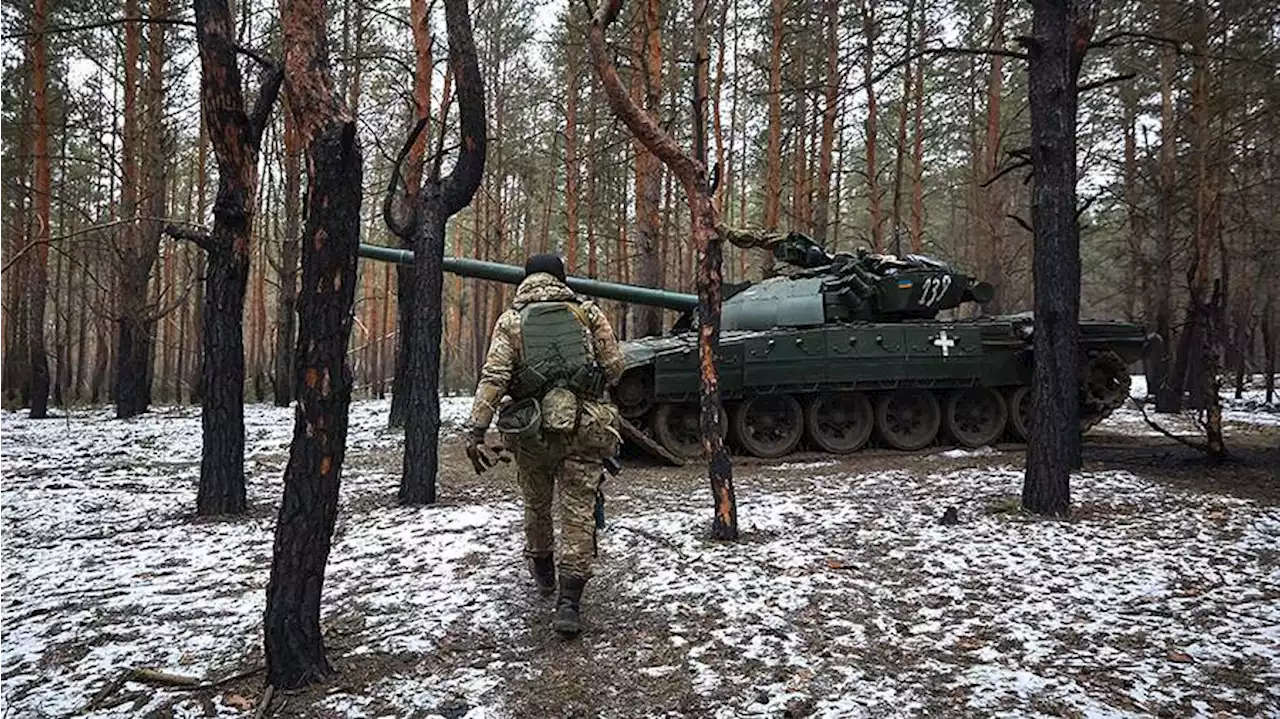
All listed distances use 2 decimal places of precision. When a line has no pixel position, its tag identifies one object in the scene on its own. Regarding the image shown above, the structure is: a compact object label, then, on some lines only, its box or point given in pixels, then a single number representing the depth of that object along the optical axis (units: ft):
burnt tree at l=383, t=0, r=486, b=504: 20.26
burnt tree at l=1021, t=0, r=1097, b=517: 18.26
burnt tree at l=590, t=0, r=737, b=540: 16.28
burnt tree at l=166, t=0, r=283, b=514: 17.85
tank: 28.68
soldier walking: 12.27
